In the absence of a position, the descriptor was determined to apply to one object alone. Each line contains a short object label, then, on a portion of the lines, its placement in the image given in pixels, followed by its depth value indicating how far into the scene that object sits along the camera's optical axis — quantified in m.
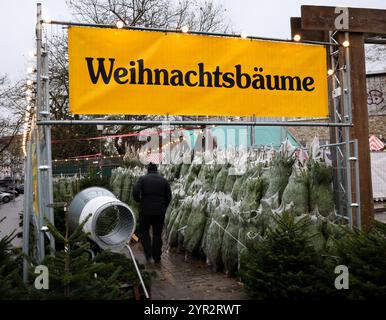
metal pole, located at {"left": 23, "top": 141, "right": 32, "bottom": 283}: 4.60
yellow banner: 4.91
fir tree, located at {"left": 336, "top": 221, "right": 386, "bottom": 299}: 3.90
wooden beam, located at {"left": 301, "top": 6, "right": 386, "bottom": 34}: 6.27
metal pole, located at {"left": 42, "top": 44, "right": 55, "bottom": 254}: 4.38
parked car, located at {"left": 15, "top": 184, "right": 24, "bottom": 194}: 55.49
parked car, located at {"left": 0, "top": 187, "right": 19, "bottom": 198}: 44.74
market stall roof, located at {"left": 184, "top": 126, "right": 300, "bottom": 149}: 13.97
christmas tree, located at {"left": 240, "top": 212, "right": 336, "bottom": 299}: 4.34
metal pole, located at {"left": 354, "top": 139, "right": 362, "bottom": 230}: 5.65
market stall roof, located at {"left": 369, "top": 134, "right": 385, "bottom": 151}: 18.62
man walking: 7.50
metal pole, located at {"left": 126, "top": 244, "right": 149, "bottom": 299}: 4.58
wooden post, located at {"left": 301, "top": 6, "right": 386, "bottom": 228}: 6.59
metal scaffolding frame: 4.49
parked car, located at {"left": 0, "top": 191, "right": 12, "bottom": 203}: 37.12
